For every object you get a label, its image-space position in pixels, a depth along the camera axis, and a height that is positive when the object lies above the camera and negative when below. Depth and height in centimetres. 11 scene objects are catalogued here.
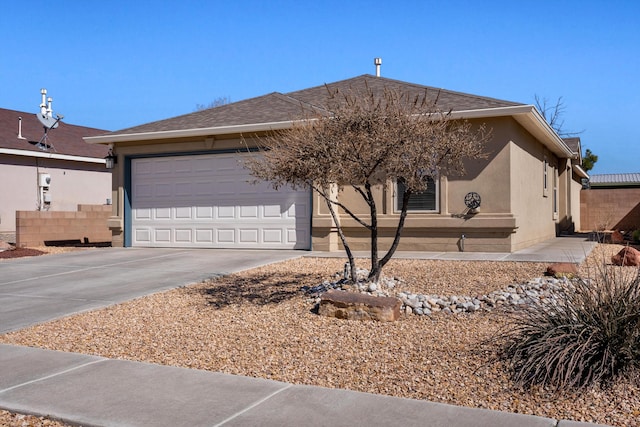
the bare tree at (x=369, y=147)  808 +76
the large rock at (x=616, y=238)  1843 -99
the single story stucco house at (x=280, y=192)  1393 +35
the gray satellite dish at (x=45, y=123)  2378 +326
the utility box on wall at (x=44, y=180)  2294 +102
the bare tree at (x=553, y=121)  4209 +559
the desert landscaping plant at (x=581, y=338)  496 -111
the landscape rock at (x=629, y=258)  1156 -100
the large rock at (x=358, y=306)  727 -117
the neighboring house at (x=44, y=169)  2230 +149
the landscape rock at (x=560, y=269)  989 -102
